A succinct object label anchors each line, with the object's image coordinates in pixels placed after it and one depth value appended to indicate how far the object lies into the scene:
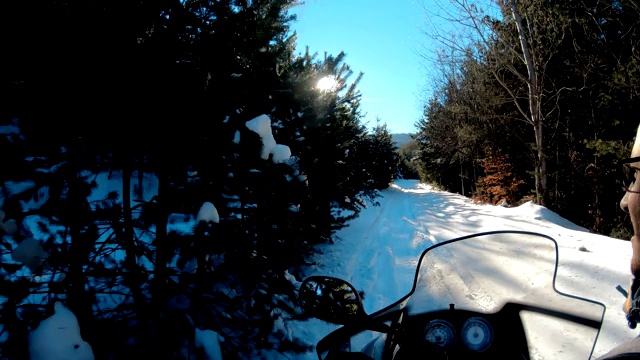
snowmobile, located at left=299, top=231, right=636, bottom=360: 1.37
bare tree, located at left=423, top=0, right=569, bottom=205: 10.37
